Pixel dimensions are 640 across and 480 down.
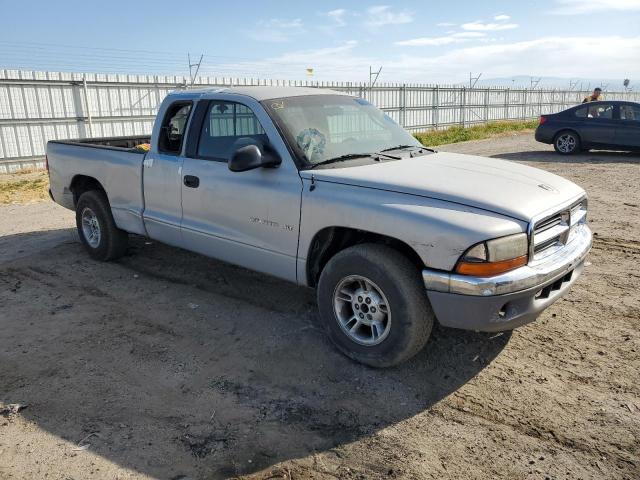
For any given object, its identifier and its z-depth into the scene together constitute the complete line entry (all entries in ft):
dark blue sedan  45.68
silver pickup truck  10.64
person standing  55.91
